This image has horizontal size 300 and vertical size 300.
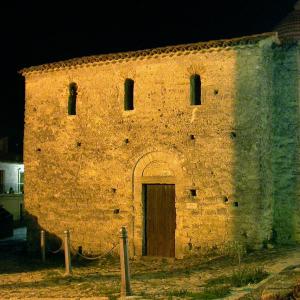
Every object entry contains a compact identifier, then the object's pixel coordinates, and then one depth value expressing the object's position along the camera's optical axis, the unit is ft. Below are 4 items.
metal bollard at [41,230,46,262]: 50.51
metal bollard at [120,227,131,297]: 28.27
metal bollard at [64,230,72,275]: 39.65
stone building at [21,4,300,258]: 45.88
